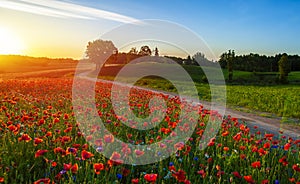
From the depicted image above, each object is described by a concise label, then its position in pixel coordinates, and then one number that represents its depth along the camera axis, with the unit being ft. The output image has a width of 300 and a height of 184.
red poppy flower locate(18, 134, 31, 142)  10.23
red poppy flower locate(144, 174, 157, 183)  7.15
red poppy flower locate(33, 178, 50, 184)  7.28
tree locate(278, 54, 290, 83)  143.74
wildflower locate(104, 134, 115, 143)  10.37
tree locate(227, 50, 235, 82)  147.84
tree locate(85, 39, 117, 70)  215.72
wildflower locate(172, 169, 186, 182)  7.90
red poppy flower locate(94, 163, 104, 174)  7.79
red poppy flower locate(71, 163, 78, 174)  7.92
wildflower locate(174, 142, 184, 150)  11.77
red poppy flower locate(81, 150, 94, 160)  8.50
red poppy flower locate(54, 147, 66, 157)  9.86
